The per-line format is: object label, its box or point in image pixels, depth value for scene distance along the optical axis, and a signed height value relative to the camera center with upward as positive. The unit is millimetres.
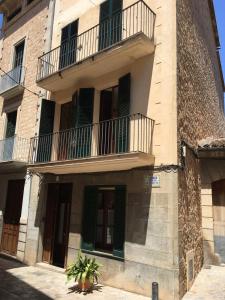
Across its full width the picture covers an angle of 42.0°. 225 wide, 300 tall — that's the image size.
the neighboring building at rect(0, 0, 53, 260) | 11828 +4005
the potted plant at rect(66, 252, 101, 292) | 7453 -1722
